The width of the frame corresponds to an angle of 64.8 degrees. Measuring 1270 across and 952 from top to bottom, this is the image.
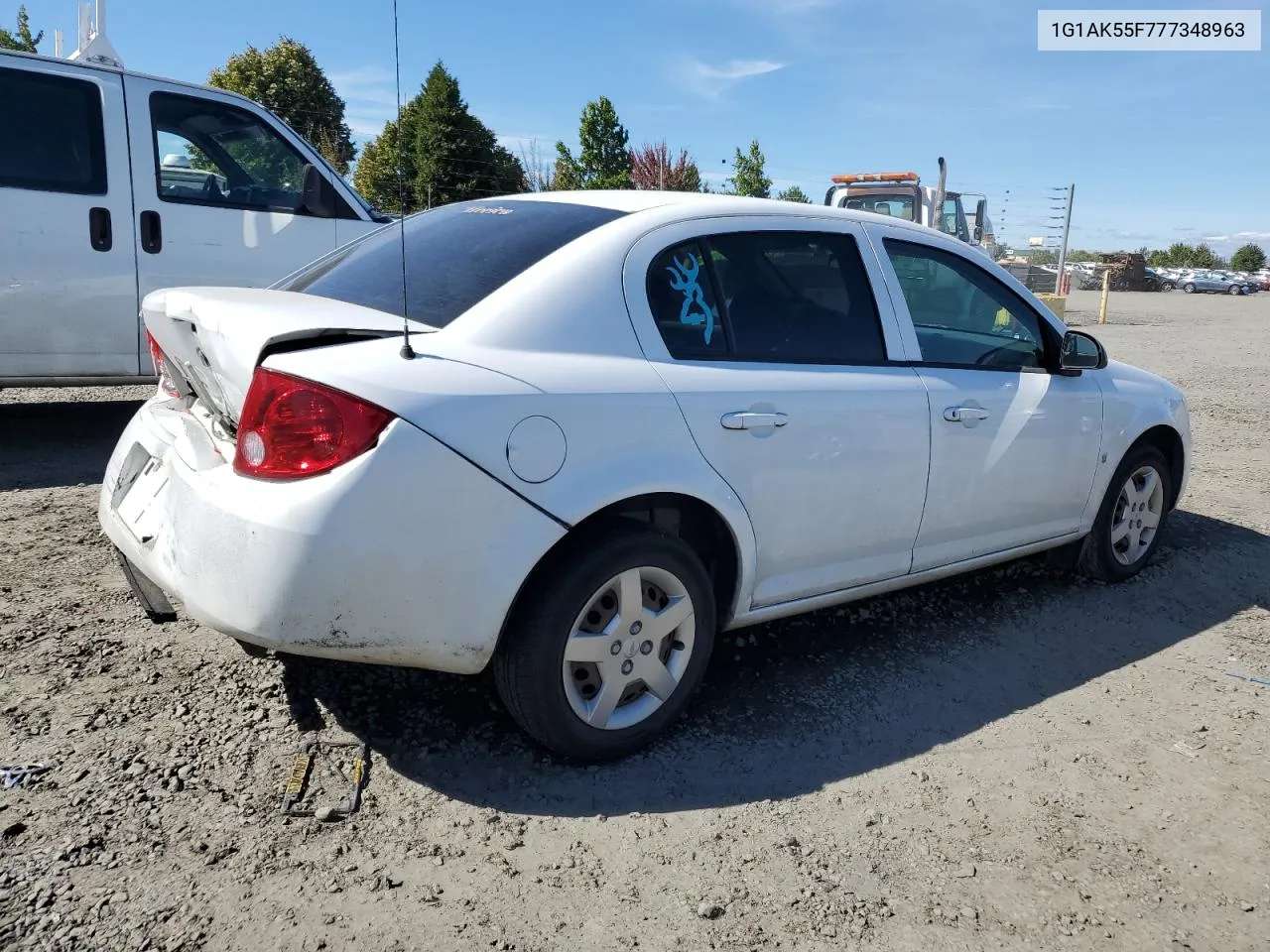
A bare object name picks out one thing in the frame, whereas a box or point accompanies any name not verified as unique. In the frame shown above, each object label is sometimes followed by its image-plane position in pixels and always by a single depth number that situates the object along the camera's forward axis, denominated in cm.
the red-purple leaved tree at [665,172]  3519
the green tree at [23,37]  3272
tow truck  1711
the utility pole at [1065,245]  2834
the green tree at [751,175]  3453
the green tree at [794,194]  3893
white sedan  241
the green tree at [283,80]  3344
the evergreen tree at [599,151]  3031
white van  566
